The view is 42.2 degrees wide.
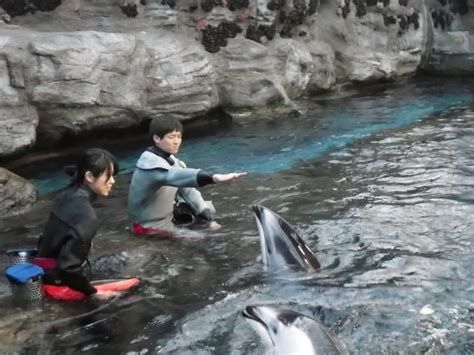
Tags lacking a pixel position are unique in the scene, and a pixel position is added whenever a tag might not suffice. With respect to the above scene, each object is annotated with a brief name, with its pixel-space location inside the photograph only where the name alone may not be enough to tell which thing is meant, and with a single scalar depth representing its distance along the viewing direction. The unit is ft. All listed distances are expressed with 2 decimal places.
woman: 13.50
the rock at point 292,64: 42.14
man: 17.83
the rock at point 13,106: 27.32
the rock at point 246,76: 38.91
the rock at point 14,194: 23.65
